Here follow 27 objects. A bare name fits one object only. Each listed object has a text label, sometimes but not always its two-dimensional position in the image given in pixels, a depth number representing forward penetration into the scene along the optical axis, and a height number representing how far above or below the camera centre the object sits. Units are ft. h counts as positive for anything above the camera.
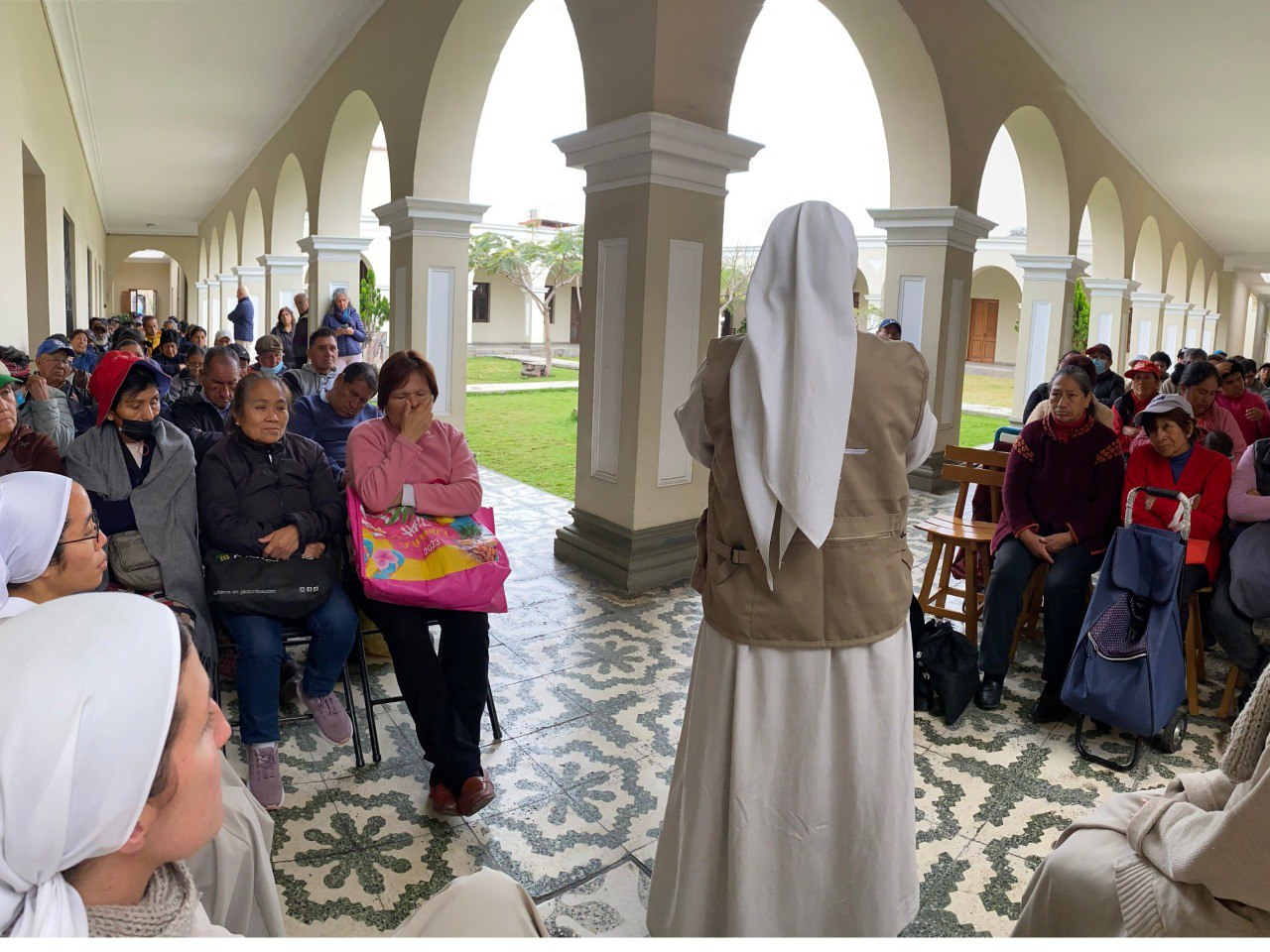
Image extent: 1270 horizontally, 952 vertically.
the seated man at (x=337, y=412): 14.87 -1.01
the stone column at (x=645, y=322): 17.46 +0.86
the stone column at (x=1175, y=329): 63.02 +4.01
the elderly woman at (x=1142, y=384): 20.31 -0.03
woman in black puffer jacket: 10.18 -2.14
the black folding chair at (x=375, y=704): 10.81 -4.43
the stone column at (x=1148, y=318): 56.44 +4.18
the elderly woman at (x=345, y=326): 31.99 +0.97
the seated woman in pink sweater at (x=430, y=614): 9.81 -3.03
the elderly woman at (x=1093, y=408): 13.79 -0.45
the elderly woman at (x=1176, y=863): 5.33 -3.21
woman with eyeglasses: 5.54 -2.03
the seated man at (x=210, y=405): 12.82 -0.97
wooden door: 105.81 +5.58
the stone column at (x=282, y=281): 47.44 +3.73
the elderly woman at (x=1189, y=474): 12.71 -1.31
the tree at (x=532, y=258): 96.22 +11.27
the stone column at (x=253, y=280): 60.64 +4.88
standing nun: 6.75 -2.27
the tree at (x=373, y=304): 68.13 +3.94
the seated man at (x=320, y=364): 19.72 -0.27
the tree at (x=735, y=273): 80.84 +8.85
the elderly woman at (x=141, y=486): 10.36 -1.66
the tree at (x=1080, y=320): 44.86 +3.07
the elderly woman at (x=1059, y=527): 12.67 -2.17
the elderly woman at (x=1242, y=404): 21.61 -0.44
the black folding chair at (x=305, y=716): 10.78 -4.17
